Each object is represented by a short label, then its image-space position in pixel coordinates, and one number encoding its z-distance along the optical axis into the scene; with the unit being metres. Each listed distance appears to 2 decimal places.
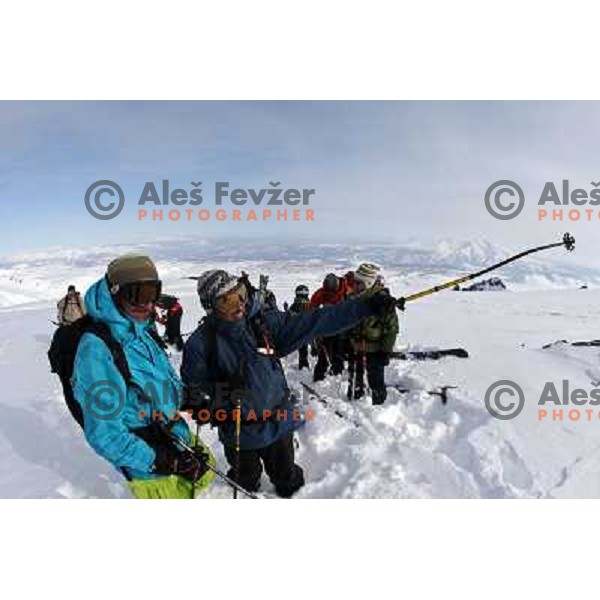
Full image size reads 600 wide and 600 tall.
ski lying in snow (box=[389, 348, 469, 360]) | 8.11
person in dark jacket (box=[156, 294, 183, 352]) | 9.96
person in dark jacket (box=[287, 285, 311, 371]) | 8.25
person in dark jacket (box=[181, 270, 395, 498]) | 3.28
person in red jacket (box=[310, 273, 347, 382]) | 7.04
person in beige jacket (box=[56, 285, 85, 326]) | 6.92
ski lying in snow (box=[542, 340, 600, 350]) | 8.61
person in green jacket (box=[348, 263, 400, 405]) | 5.73
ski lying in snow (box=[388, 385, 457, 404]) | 5.95
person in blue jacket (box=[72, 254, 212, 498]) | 2.52
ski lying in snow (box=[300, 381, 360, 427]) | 5.42
